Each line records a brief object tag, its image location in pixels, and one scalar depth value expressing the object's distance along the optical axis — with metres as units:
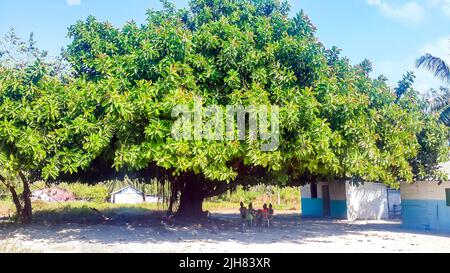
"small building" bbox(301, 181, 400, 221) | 21.64
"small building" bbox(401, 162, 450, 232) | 14.22
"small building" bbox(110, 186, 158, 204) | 41.28
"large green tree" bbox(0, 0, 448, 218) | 10.02
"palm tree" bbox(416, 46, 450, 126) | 18.12
